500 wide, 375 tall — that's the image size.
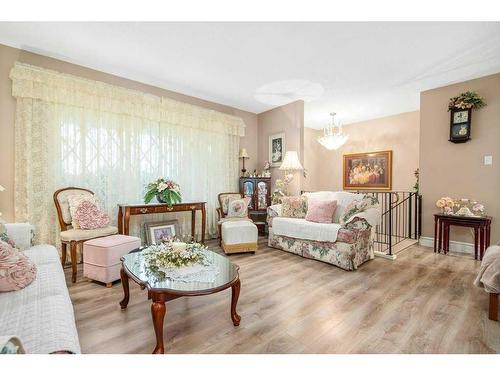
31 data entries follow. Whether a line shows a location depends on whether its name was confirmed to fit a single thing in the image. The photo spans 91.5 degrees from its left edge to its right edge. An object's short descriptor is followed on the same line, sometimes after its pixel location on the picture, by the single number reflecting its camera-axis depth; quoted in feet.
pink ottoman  7.84
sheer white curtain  9.24
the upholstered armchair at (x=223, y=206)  13.34
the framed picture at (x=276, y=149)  15.56
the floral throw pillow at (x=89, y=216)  9.03
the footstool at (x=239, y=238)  11.48
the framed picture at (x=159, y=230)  11.82
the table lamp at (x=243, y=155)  15.66
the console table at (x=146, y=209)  10.38
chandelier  14.57
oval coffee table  4.77
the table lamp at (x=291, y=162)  13.78
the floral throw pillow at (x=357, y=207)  10.23
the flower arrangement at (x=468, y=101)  11.13
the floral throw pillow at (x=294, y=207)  12.37
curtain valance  9.10
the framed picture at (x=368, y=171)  17.94
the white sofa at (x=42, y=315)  3.21
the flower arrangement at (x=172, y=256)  5.81
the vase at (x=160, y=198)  11.56
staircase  12.79
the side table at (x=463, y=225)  10.44
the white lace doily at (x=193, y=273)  5.32
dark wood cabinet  15.16
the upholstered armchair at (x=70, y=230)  8.51
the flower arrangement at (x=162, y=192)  11.39
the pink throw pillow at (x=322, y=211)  11.10
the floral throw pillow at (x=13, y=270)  4.57
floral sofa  9.65
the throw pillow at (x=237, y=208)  13.36
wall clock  11.43
